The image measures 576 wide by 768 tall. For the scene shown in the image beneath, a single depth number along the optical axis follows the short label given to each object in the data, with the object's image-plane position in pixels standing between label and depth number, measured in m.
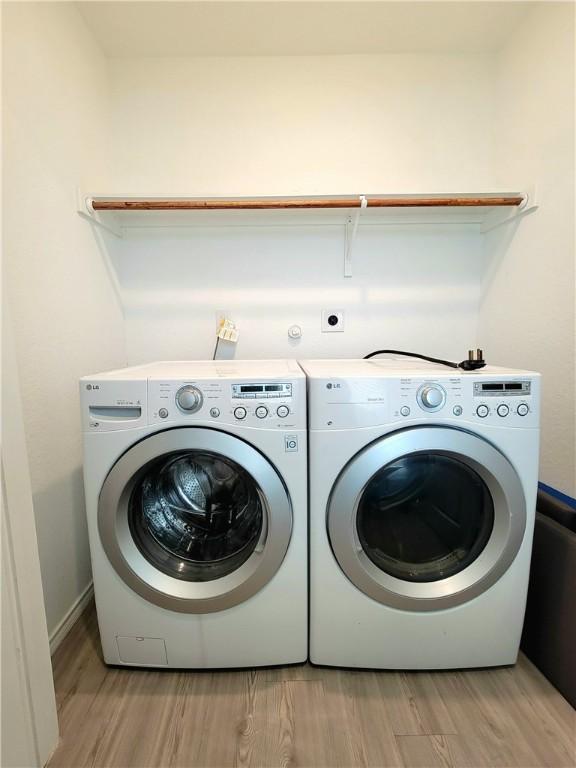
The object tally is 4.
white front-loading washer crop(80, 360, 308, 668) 0.91
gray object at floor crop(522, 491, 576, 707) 0.95
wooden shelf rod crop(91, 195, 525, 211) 1.30
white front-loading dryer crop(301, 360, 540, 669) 0.91
